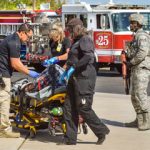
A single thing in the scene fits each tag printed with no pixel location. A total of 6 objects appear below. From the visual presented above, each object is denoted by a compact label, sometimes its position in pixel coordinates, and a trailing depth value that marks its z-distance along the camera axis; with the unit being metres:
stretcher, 16.28
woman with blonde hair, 18.23
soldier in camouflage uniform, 17.37
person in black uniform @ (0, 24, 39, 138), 16.37
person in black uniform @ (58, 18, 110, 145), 15.30
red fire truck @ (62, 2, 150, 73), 39.53
